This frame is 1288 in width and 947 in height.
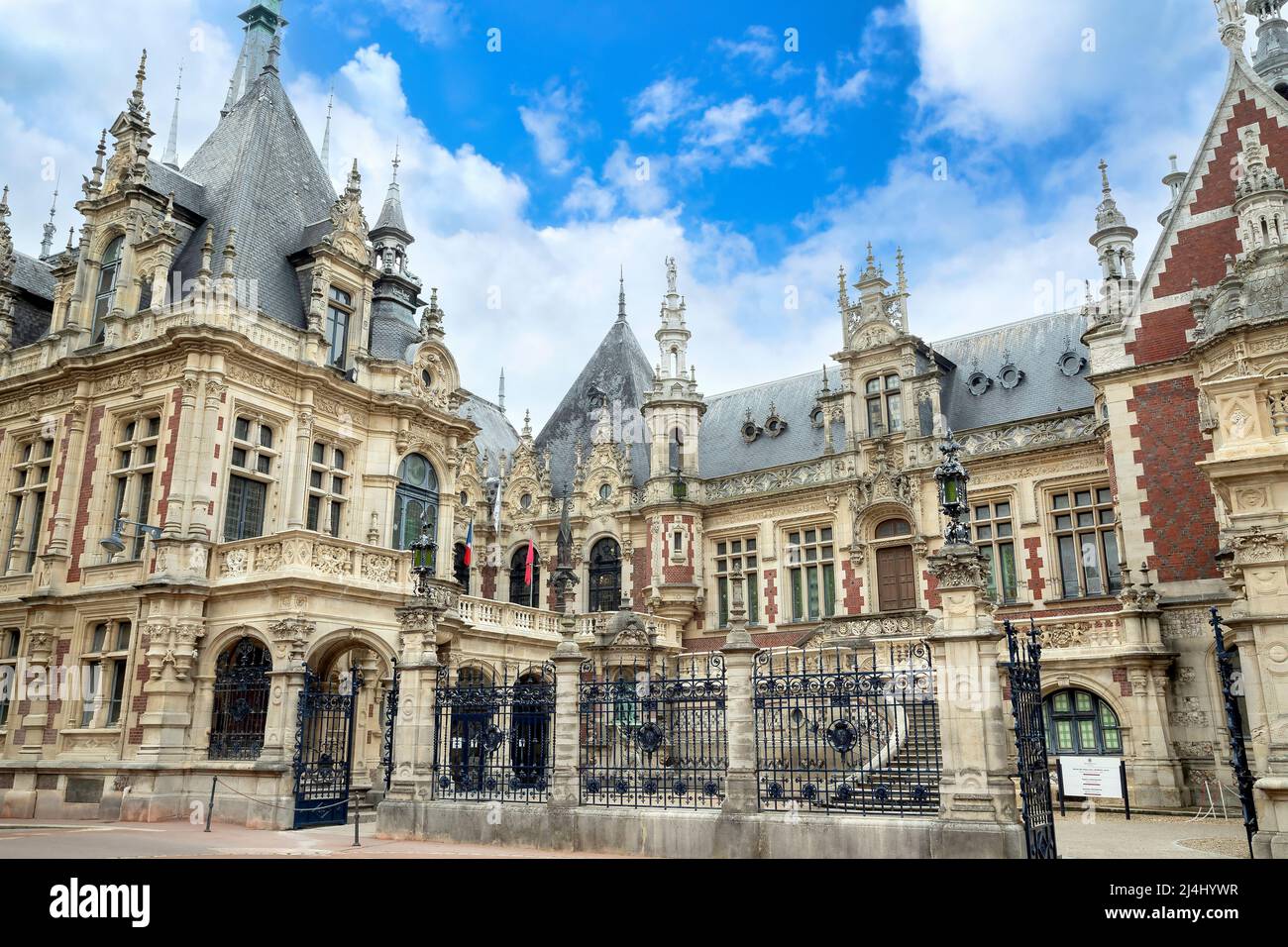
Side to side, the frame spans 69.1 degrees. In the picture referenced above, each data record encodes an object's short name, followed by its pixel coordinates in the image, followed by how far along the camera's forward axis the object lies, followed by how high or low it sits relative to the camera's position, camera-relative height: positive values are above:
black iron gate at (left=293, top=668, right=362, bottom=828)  17.47 -0.52
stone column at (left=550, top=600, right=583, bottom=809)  13.14 +0.10
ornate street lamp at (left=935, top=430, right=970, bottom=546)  11.73 +2.93
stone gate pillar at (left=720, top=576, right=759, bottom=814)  11.85 +0.13
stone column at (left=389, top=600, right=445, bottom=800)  14.62 +0.45
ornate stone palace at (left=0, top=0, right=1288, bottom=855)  19.42 +6.49
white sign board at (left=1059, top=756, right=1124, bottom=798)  19.02 -0.86
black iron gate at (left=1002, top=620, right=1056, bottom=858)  10.67 -0.19
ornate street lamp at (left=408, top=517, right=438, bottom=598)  16.48 +3.01
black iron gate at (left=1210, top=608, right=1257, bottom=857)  12.12 -0.15
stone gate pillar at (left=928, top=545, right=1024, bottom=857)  10.23 +0.14
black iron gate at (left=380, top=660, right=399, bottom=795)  15.47 -0.01
